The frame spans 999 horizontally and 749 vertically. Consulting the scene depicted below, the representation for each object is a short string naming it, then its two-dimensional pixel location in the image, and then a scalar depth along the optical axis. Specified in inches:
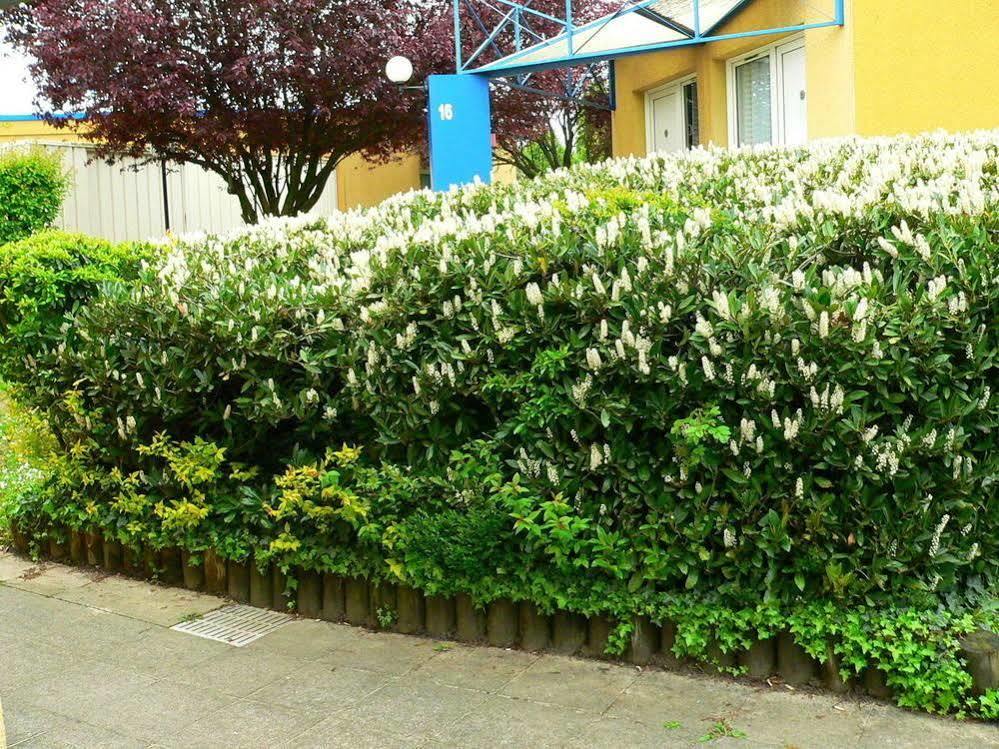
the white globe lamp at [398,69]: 568.7
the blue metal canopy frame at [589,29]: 433.1
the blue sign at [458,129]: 533.6
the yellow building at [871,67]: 413.1
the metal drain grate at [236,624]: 194.2
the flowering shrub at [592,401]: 158.7
